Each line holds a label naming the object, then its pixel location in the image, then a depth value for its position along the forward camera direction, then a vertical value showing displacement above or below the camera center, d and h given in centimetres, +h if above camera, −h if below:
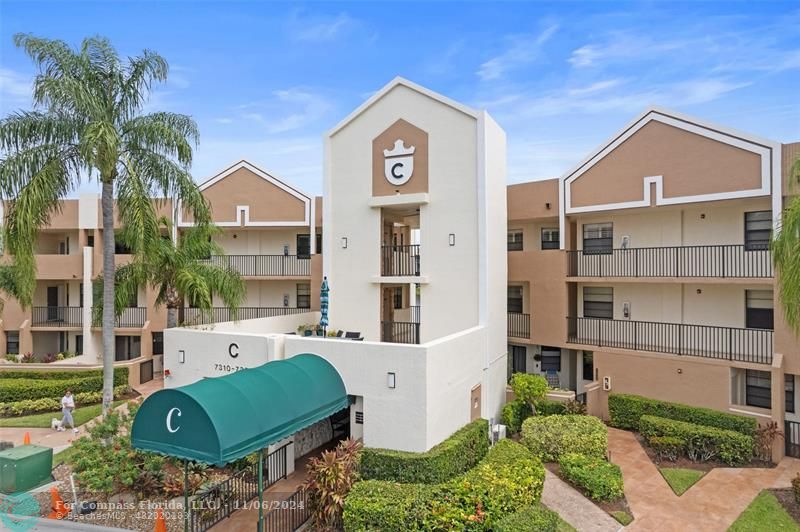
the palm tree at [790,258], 1082 +21
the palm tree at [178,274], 1736 -13
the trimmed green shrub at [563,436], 1480 -507
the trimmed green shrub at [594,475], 1278 -544
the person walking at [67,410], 1884 -520
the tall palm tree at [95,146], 1519 +403
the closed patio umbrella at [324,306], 1878 -136
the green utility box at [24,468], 1364 -540
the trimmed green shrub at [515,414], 1773 -521
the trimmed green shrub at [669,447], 1540 -553
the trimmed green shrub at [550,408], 1788 -497
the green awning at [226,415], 1014 -315
